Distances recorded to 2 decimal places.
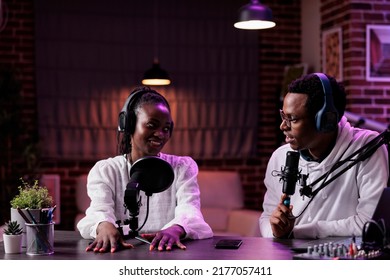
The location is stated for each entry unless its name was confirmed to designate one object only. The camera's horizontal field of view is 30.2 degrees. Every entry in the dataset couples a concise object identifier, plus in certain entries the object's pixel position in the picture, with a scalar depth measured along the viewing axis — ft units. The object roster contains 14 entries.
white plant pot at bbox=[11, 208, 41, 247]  7.63
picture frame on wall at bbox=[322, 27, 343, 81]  20.11
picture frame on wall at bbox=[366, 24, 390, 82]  19.42
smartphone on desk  7.75
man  8.45
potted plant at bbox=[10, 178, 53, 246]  7.63
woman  8.41
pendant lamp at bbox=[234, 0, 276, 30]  16.32
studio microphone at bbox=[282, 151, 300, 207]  7.38
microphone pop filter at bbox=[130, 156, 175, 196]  7.53
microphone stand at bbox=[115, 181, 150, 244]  7.45
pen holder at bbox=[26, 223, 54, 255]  7.38
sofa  21.44
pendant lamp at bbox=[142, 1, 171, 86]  20.52
